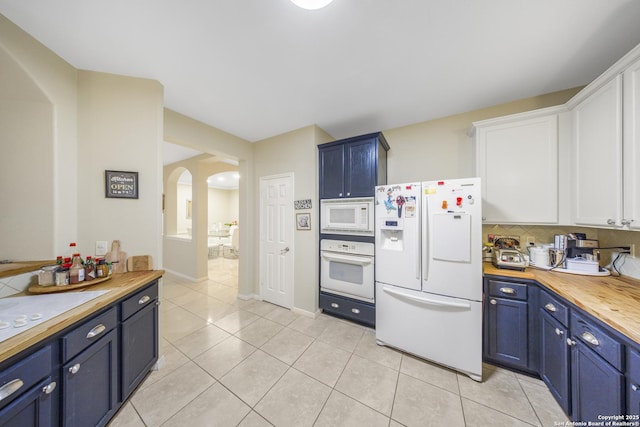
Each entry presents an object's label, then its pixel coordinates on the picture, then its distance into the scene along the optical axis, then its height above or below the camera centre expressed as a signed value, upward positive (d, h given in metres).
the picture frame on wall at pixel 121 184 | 1.70 +0.25
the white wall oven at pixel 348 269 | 2.37 -0.70
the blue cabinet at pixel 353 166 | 2.35 +0.59
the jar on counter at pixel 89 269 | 1.51 -0.42
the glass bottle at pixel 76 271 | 1.43 -0.42
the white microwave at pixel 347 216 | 2.37 -0.03
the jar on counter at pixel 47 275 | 1.39 -0.44
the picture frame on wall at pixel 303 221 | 2.77 -0.11
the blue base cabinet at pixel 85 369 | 0.85 -0.84
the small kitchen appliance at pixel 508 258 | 1.81 -0.42
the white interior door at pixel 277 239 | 2.95 -0.40
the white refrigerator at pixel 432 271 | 1.69 -0.54
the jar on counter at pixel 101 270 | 1.56 -0.44
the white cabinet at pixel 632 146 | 1.25 +0.43
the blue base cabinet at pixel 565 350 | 0.96 -0.88
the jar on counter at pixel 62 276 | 1.39 -0.44
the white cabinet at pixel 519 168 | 1.85 +0.45
